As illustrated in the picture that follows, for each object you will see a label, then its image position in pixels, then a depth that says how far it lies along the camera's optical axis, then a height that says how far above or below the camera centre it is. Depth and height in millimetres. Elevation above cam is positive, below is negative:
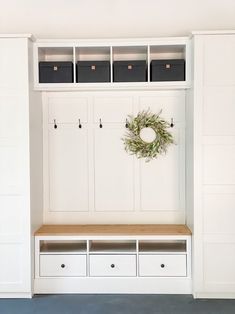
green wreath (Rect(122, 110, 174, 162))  3988 +153
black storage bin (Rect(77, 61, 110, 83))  3789 +724
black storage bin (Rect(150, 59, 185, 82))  3758 +739
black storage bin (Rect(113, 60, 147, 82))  3781 +736
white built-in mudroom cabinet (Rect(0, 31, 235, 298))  3586 -242
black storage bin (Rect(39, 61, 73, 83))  3793 +737
